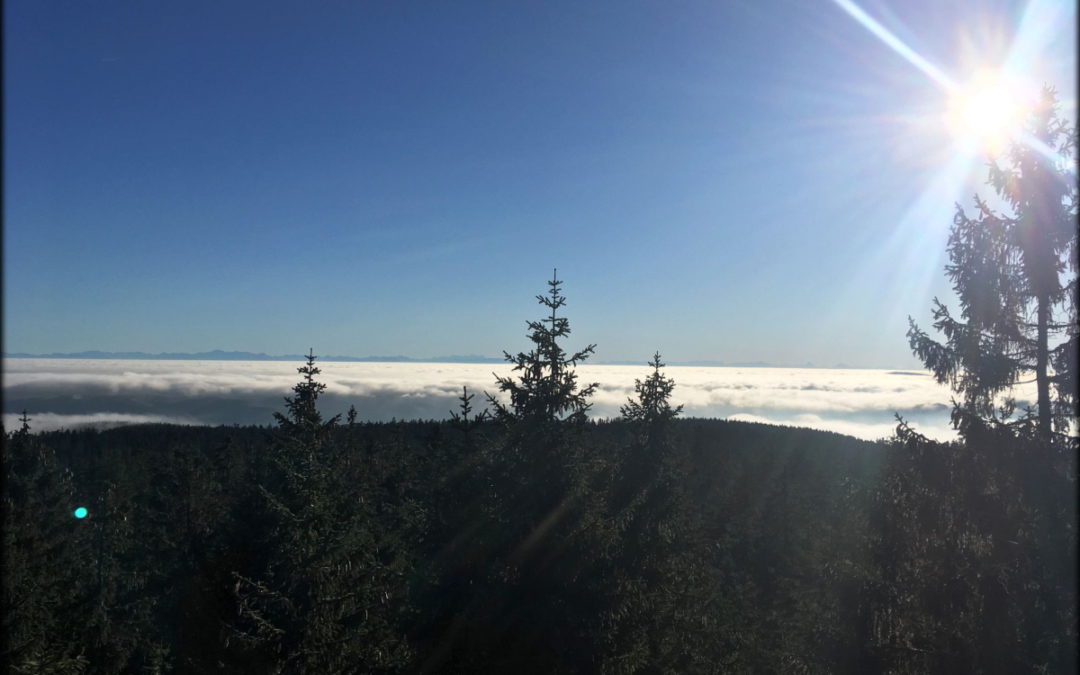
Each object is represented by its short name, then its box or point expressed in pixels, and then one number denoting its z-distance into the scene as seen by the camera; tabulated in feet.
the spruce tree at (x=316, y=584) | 49.29
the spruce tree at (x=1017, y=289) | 35.06
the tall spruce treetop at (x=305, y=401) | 63.43
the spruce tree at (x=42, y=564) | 61.67
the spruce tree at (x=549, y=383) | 54.08
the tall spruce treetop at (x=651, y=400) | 78.42
